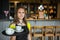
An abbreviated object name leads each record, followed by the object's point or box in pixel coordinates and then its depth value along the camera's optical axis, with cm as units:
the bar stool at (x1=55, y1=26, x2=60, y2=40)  358
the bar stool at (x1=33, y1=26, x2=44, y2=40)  349
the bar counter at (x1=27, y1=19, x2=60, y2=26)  406
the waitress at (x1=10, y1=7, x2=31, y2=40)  140
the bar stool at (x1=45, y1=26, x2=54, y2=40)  356
